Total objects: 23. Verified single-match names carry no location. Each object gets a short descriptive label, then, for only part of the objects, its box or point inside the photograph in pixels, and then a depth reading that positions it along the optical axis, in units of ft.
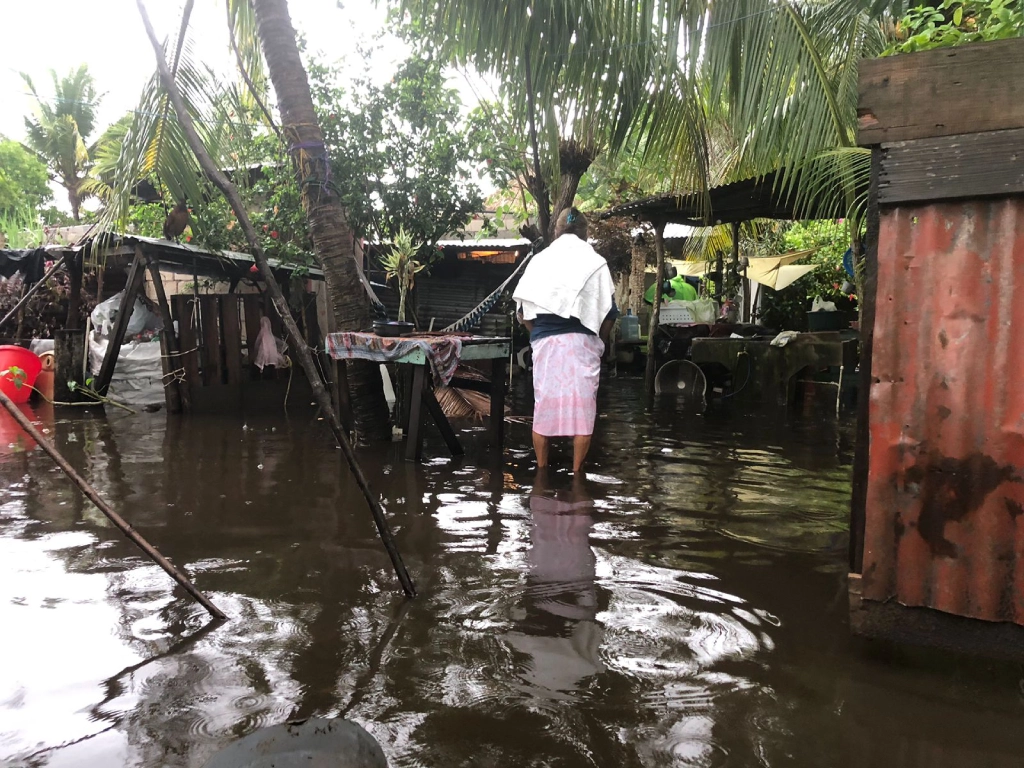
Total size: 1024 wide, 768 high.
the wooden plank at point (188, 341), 28.99
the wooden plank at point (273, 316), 32.48
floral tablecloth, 16.70
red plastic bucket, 29.01
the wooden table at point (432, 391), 17.25
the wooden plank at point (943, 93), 6.89
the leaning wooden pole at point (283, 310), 8.76
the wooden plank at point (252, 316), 32.48
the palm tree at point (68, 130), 79.05
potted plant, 19.91
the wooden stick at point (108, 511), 7.32
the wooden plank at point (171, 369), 28.35
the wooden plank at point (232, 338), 30.83
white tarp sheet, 30.91
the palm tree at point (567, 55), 18.42
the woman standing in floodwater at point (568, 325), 16.19
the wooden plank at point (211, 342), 30.32
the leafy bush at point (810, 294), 38.39
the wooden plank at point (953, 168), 6.85
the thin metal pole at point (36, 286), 28.89
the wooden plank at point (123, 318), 27.48
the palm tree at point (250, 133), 19.52
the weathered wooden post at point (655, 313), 32.99
